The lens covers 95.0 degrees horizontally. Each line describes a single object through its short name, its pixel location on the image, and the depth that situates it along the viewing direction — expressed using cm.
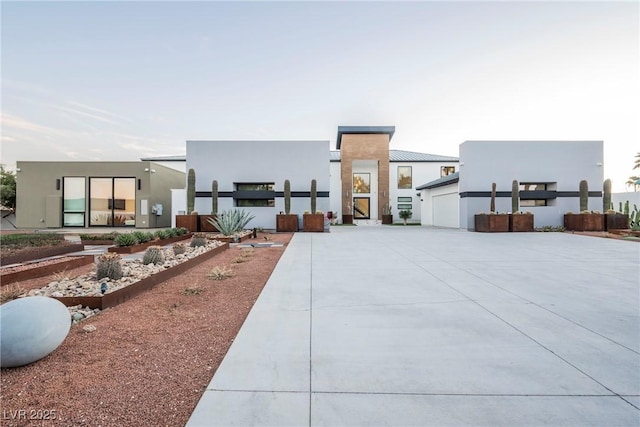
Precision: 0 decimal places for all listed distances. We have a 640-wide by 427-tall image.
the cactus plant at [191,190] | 1722
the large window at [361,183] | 2869
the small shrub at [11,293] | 416
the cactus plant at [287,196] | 1753
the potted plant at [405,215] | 2521
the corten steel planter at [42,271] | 536
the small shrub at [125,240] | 878
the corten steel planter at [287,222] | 1728
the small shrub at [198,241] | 915
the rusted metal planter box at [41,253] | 706
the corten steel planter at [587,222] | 1648
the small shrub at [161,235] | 1098
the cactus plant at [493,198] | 1661
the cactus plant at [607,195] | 1726
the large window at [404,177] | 2969
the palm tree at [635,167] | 4182
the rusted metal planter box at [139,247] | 874
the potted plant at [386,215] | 2619
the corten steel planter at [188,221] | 1672
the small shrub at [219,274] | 566
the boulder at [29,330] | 228
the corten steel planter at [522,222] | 1630
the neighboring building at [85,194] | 2028
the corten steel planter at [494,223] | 1602
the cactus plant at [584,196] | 1714
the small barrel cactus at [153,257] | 647
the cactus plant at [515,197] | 1659
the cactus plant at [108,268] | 517
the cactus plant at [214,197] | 1764
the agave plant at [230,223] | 1204
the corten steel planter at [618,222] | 1631
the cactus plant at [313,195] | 1750
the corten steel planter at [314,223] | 1662
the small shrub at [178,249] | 780
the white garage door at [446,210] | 1972
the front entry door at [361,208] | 2881
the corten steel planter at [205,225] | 1702
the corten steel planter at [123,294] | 389
